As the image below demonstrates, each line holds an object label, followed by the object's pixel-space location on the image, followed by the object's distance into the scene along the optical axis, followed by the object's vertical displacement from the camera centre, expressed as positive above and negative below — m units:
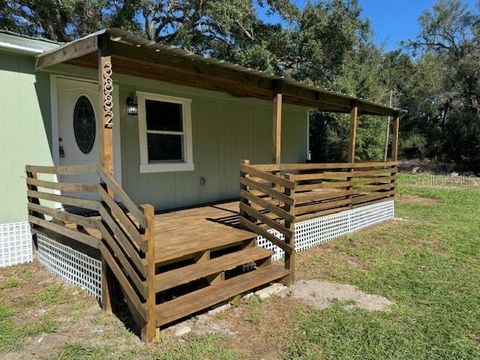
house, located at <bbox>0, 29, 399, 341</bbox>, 3.31 -0.45
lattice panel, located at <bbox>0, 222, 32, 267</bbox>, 4.49 -1.17
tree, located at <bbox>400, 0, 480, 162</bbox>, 20.11 +2.95
